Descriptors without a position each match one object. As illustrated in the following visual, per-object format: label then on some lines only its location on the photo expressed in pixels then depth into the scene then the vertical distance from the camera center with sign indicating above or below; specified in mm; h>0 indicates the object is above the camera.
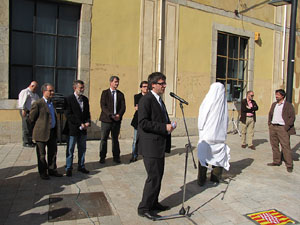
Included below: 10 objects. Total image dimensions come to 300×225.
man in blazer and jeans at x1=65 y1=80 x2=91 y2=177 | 5148 -446
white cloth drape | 4656 -491
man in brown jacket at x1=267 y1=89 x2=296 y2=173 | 6102 -593
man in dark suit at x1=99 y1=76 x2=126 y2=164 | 6035 -401
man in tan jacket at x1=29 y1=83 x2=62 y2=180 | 4867 -522
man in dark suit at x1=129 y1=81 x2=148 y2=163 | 6234 -409
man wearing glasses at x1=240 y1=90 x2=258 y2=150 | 8328 -472
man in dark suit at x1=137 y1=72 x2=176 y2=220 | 3484 -522
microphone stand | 3578 -1563
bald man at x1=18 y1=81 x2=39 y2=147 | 7117 -225
